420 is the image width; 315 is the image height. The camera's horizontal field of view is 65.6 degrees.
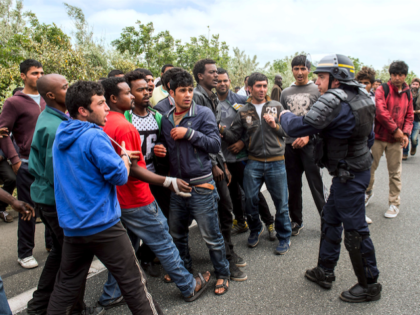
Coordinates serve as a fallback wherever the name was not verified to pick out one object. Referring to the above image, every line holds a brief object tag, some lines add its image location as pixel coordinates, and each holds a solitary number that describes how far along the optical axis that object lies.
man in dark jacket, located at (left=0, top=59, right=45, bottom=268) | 3.74
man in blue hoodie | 2.15
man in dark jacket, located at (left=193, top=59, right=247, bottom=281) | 3.42
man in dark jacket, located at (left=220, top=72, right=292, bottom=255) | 3.94
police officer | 2.85
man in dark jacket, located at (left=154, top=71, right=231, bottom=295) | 3.01
